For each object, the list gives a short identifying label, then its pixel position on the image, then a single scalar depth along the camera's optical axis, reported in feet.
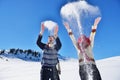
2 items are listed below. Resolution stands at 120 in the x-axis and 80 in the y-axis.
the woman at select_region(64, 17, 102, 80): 8.76
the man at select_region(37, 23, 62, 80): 9.37
